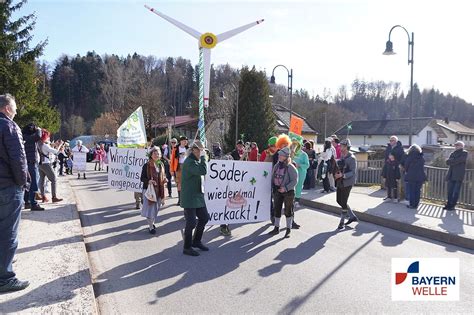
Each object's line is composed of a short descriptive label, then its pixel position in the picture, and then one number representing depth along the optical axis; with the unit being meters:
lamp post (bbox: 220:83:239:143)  29.98
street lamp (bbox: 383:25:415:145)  16.19
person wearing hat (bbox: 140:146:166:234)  8.70
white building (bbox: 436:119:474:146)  78.50
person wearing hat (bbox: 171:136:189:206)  11.66
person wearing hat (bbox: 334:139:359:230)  9.20
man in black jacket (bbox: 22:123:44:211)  9.27
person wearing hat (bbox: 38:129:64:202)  10.93
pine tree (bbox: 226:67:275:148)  32.53
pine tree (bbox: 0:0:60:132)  18.83
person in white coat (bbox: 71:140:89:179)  21.16
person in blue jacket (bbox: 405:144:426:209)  11.09
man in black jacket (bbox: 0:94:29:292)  4.85
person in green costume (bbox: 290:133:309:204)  11.09
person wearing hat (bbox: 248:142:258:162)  12.97
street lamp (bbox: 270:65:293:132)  24.36
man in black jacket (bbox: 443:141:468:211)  10.85
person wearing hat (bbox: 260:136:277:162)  9.70
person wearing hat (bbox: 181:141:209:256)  6.96
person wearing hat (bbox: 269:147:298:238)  8.35
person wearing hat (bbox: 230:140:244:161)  11.59
